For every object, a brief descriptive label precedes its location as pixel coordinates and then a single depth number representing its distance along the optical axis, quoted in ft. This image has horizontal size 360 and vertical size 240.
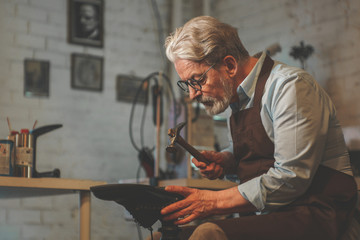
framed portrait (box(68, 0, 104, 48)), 11.71
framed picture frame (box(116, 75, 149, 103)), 12.09
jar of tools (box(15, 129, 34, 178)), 6.18
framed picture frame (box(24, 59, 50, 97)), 10.93
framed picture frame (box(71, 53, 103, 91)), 11.54
